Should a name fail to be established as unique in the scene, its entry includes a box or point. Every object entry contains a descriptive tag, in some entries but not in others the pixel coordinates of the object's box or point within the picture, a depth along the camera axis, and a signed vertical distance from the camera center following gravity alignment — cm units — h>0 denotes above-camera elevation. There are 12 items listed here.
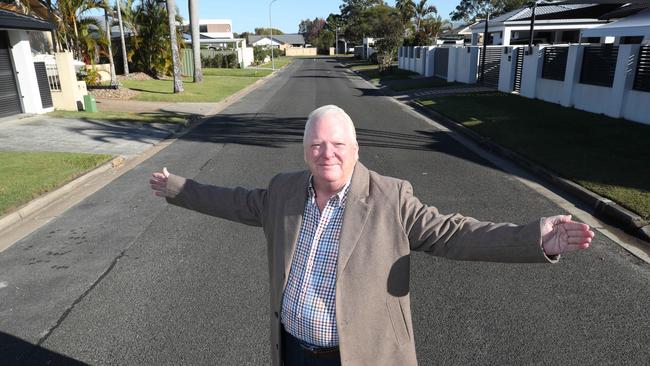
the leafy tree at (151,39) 3150 +47
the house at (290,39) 14558 +131
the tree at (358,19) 8862 +527
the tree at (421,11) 6544 +390
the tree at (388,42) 4000 -5
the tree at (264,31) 17350 +461
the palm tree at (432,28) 5394 +139
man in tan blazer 204 -85
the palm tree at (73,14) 2445 +168
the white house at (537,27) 3378 +81
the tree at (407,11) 6462 +387
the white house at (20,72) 1480 -71
